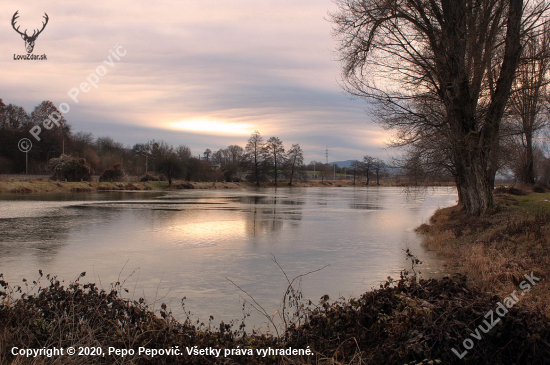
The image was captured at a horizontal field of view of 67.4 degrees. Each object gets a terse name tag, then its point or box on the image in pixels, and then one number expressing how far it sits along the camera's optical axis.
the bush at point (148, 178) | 57.93
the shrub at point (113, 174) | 51.91
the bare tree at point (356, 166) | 97.40
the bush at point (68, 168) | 46.22
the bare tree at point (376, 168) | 92.56
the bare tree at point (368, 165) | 95.56
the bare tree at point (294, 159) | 78.56
